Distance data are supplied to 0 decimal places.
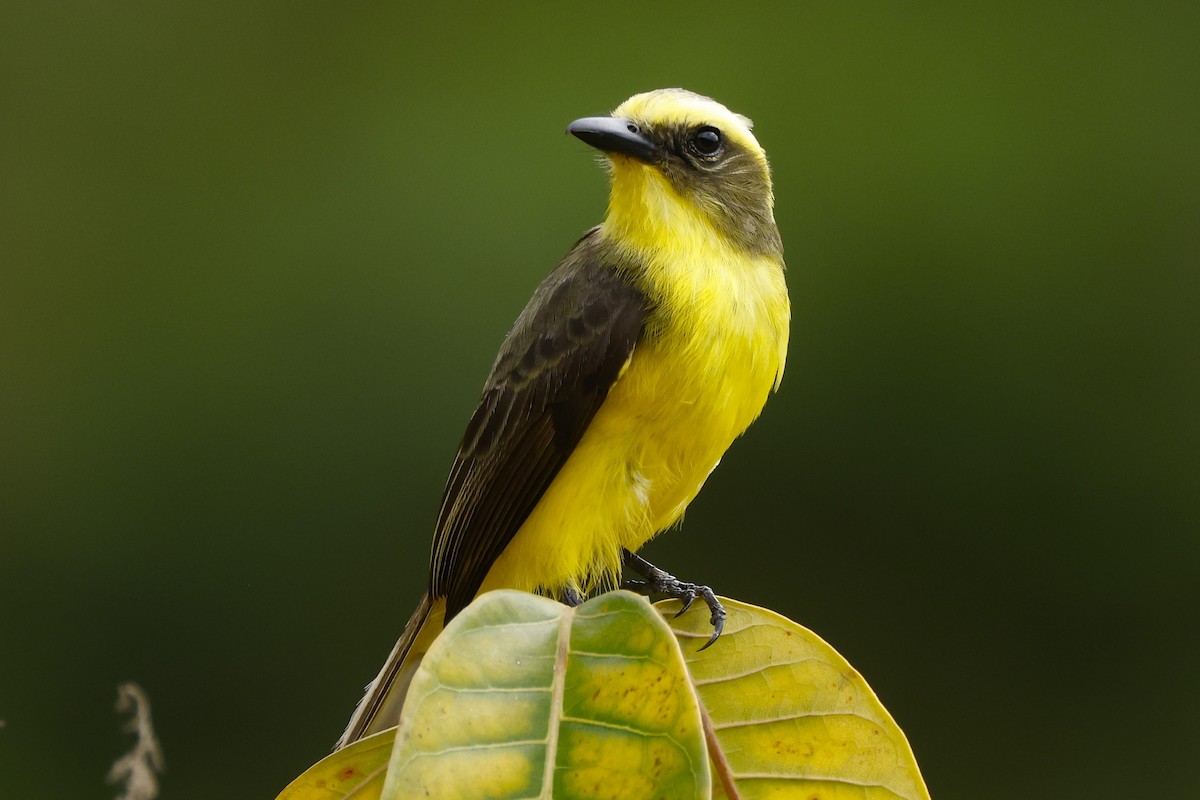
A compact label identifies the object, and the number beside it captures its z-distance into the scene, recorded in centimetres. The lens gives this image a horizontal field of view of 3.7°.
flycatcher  316
